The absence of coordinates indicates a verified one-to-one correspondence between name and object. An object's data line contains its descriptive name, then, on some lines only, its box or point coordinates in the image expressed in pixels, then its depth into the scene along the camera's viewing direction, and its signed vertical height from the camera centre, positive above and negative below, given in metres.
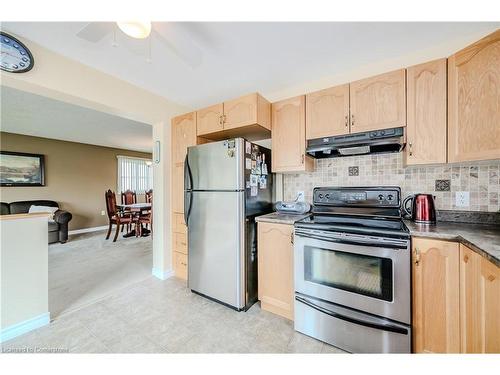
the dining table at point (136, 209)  4.55 -0.52
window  6.23 +0.42
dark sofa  4.04 -0.64
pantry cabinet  2.54 -0.04
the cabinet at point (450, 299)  1.00 -0.64
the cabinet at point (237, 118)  1.97 +0.70
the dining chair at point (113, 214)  4.44 -0.61
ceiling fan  1.11 +0.89
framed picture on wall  4.19 +0.40
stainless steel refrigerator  1.87 -0.29
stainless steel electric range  1.28 -0.67
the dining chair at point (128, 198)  5.36 -0.31
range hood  1.59 +0.35
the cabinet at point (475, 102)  1.24 +0.53
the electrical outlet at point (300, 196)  2.29 -0.12
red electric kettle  1.58 -0.20
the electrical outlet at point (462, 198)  1.60 -0.12
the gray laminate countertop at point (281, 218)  1.76 -0.30
